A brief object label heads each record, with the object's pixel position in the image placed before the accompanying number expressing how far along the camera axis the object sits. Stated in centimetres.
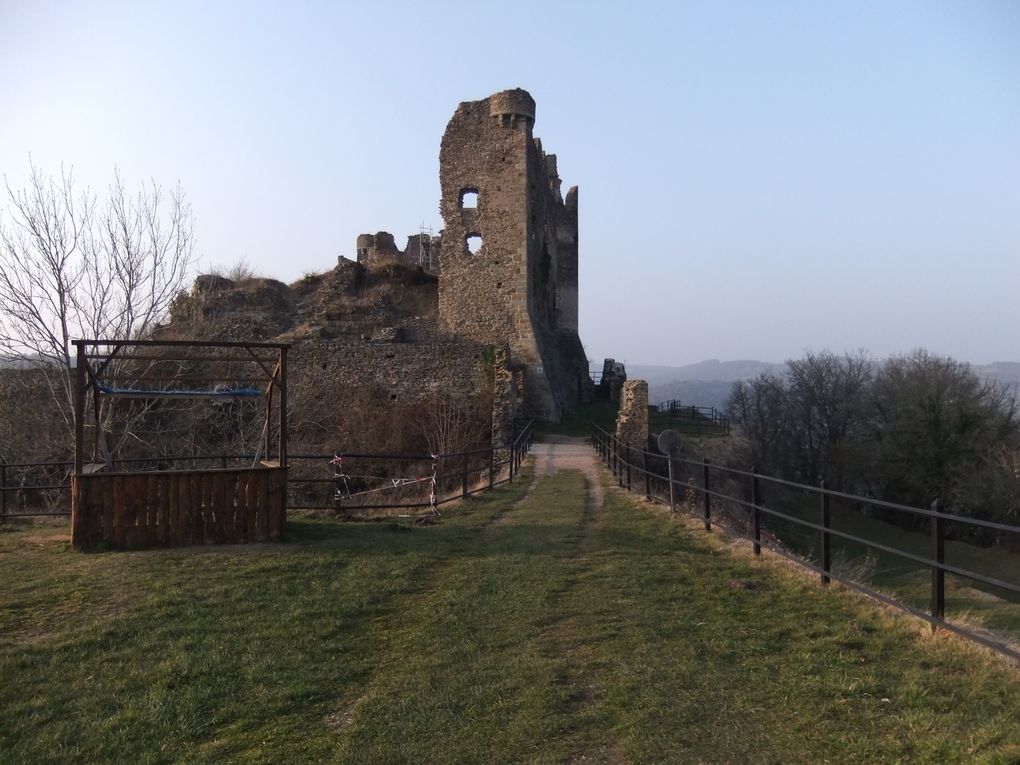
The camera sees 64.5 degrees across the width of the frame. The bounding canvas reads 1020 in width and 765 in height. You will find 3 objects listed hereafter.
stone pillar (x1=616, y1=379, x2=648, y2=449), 2342
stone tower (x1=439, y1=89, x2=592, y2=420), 3203
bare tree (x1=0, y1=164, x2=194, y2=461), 1636
